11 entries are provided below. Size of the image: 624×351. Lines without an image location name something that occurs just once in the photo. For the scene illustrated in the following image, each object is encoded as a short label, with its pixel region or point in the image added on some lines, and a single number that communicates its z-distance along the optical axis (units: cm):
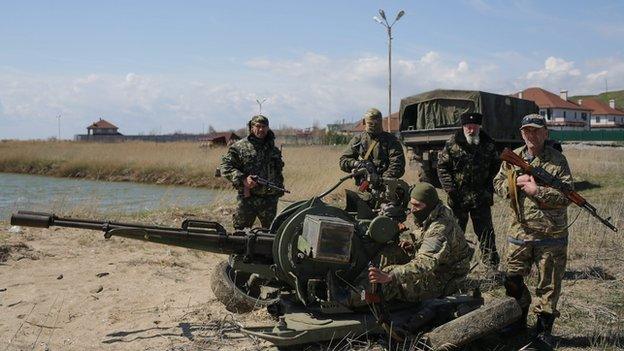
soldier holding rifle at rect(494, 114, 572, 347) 477
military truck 1309
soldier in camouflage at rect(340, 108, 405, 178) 671
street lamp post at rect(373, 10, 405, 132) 2333
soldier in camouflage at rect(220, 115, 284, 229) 668
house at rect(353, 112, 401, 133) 5768
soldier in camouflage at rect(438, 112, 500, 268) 657
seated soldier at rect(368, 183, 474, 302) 446
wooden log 429
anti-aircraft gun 442
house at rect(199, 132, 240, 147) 4402
